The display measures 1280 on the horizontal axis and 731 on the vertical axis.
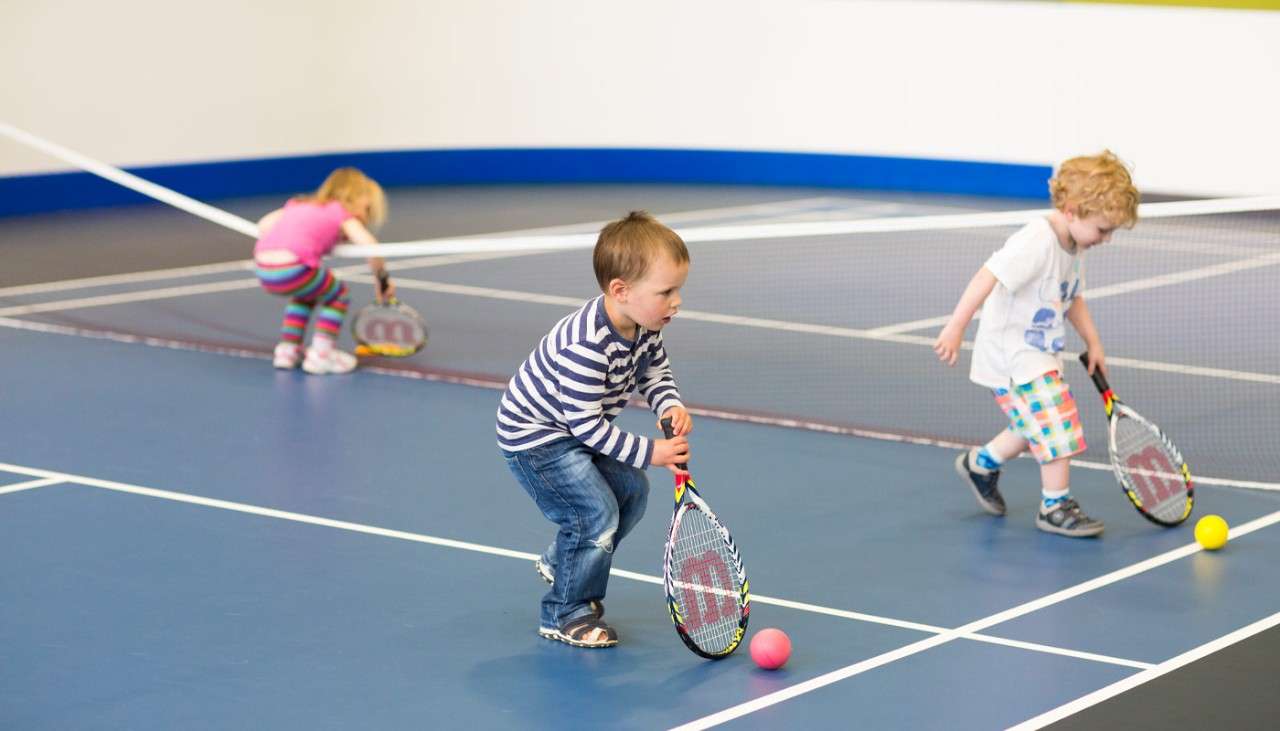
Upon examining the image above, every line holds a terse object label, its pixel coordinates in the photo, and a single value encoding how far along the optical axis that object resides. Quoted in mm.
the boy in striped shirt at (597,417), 4566
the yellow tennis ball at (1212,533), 5727
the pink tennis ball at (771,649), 4652
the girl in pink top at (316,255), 8336
